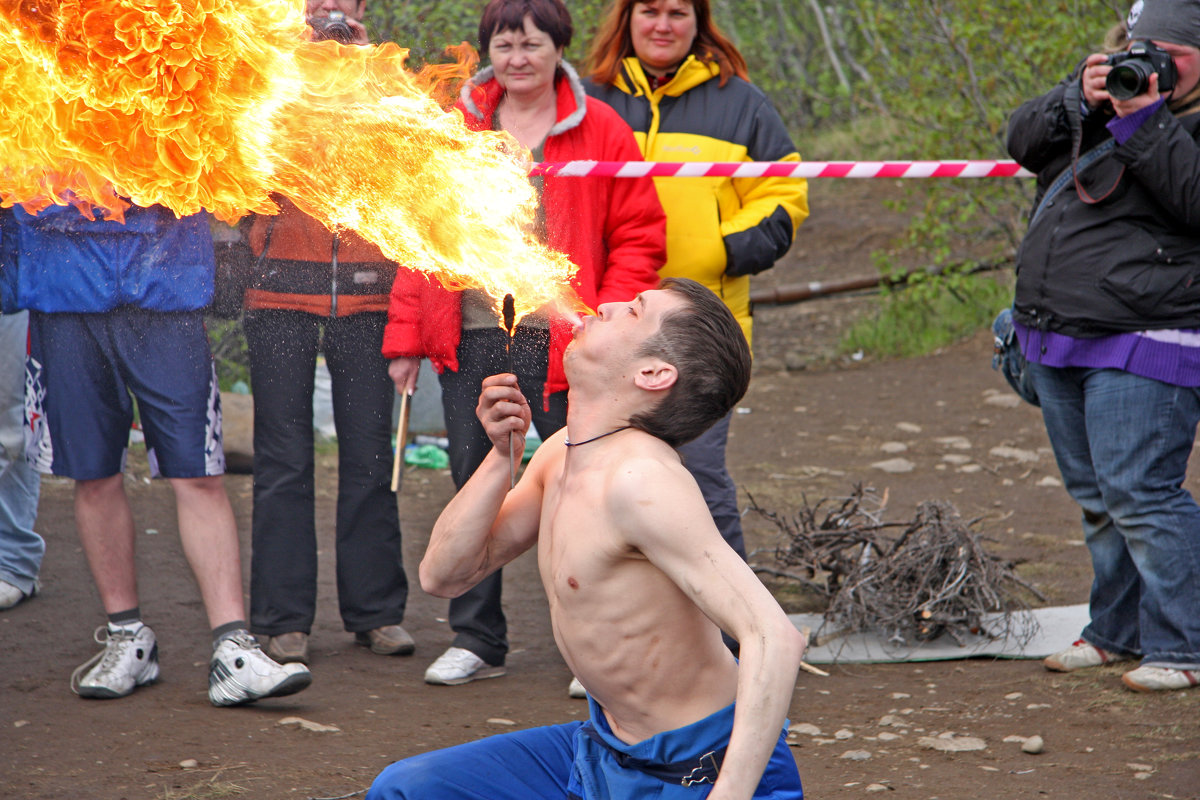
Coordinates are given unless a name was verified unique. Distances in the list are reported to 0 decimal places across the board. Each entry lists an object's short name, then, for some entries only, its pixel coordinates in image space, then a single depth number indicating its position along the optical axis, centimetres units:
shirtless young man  482
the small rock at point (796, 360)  2147
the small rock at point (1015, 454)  1546
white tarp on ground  966
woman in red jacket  857
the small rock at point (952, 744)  797
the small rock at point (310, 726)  812
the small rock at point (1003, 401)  1771
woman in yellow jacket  931
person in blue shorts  822
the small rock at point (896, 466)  1545
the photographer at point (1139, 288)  798
